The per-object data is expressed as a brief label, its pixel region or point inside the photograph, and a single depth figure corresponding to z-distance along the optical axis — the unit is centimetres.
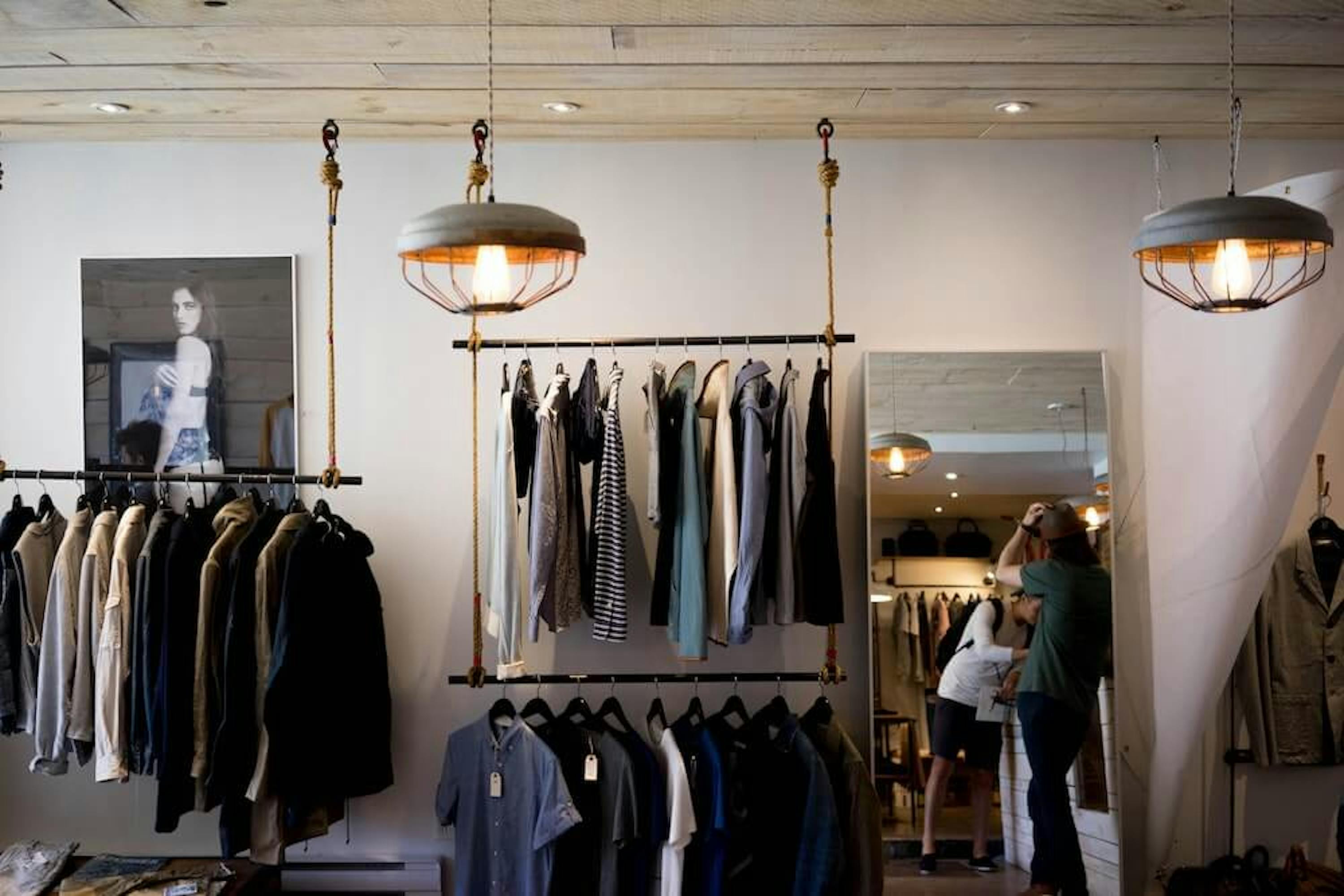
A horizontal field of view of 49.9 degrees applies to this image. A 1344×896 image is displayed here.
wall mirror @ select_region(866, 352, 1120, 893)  444
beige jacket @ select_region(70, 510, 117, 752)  415
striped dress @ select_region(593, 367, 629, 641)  420
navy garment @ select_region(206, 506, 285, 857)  399
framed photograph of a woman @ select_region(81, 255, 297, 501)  461
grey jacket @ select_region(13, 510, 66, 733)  425
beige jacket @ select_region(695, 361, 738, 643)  414
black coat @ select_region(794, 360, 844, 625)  415
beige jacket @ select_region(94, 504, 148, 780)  408
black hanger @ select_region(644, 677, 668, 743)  435
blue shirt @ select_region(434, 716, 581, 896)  413
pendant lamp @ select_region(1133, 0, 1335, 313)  285
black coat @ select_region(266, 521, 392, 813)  398
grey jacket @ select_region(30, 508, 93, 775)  415
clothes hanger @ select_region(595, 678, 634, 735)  433
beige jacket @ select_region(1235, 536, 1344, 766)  456
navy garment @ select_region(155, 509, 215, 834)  403
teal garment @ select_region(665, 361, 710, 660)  412
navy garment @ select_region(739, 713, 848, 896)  399
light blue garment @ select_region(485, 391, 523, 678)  416
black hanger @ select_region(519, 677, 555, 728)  438
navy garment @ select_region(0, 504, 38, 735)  421
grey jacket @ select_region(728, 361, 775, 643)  406
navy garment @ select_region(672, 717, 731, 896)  406
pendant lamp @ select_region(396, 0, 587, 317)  279
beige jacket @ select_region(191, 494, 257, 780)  404
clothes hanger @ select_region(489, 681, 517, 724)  437
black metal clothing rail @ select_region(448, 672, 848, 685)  428
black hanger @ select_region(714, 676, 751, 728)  436
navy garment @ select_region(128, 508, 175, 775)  409
